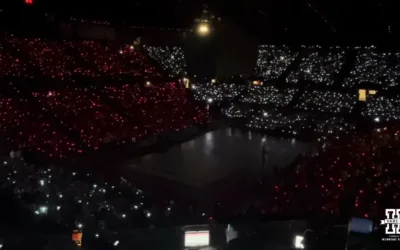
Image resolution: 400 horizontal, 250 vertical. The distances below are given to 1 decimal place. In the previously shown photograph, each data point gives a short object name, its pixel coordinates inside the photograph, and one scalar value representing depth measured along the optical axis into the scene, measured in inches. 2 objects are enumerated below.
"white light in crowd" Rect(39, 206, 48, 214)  251.0
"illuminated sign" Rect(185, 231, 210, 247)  235.9
